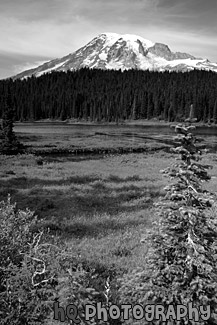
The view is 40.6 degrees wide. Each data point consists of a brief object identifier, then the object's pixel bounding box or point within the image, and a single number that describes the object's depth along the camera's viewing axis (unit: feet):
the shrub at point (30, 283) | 17.51
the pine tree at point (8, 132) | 146.61
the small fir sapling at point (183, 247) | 15.67
